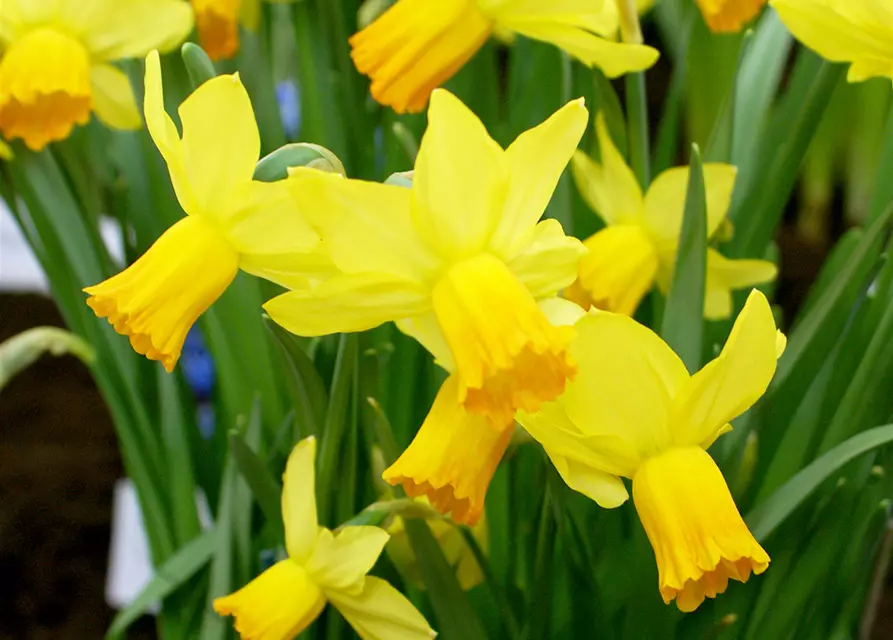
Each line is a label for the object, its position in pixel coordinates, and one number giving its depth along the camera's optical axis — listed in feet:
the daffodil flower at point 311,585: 1.73
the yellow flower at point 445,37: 1.79
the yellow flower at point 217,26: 1.97
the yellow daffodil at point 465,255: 1.58
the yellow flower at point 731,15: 1.86
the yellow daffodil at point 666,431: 1.63
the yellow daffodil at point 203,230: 1.62
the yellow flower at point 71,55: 1.91
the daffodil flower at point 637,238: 1.88
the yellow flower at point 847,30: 1.77
